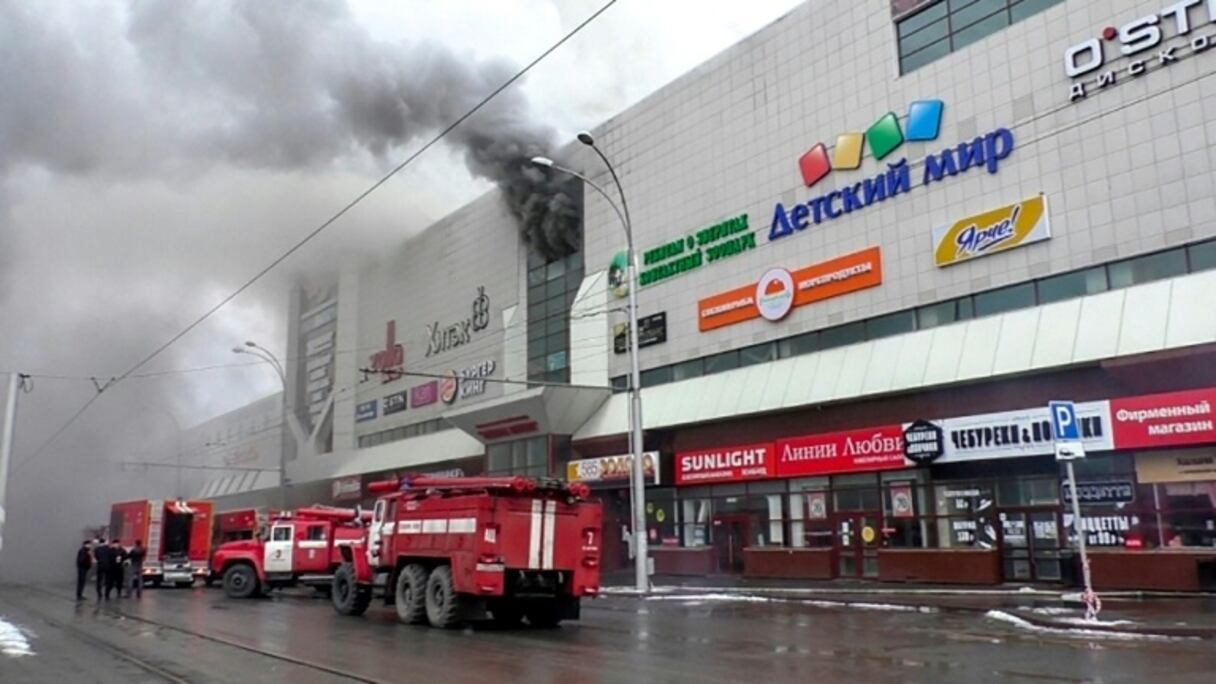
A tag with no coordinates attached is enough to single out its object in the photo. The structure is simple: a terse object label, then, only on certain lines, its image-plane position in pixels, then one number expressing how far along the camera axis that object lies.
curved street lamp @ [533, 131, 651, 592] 24.86
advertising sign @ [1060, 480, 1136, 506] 21.08
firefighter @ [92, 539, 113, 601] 24.86
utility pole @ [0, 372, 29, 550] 22.11
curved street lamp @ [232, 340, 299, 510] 38.32
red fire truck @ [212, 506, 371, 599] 26.19
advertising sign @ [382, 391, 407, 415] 53.66
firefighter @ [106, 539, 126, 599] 25.20
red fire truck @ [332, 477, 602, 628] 15.85
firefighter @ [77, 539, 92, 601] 24.86
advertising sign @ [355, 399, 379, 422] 56.84
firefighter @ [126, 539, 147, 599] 26.75
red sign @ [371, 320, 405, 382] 53.94
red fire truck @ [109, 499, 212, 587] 32.72
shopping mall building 21.17
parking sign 14.91
